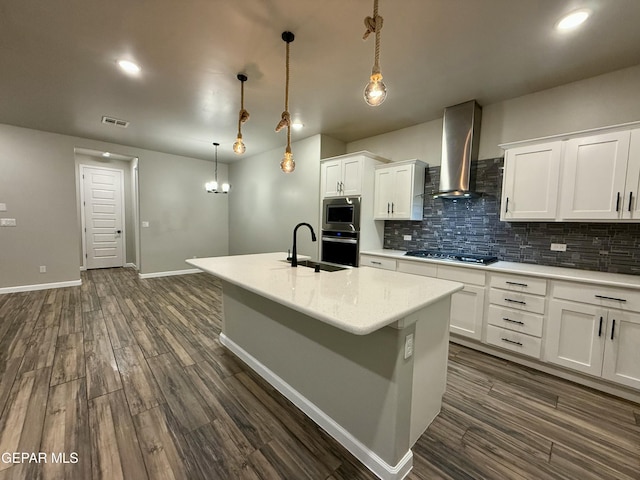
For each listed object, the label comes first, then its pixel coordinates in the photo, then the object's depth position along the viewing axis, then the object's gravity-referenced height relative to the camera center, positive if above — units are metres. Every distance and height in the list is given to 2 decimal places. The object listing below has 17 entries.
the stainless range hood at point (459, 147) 3.00 +0.95
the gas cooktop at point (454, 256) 2.78 -0.34
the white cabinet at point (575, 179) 2.12 +0.47
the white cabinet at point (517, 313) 2.35 -0.79
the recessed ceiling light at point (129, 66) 2.37 +1.41
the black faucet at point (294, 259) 2.24 -0.31
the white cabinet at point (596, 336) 1.97 -0.84
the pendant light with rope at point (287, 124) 2.00 +0.85
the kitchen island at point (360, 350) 1.30 -0.77
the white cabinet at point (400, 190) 3.51 +0.50
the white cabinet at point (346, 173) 3.70 +0.77
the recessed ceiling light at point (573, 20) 1.71 +1.43
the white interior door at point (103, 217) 6.04 +0.01
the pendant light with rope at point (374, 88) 1.45 +0.82
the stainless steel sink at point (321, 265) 2.19 -0.37
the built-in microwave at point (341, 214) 3.74 +0.16
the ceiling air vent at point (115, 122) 3.75 +1.42
